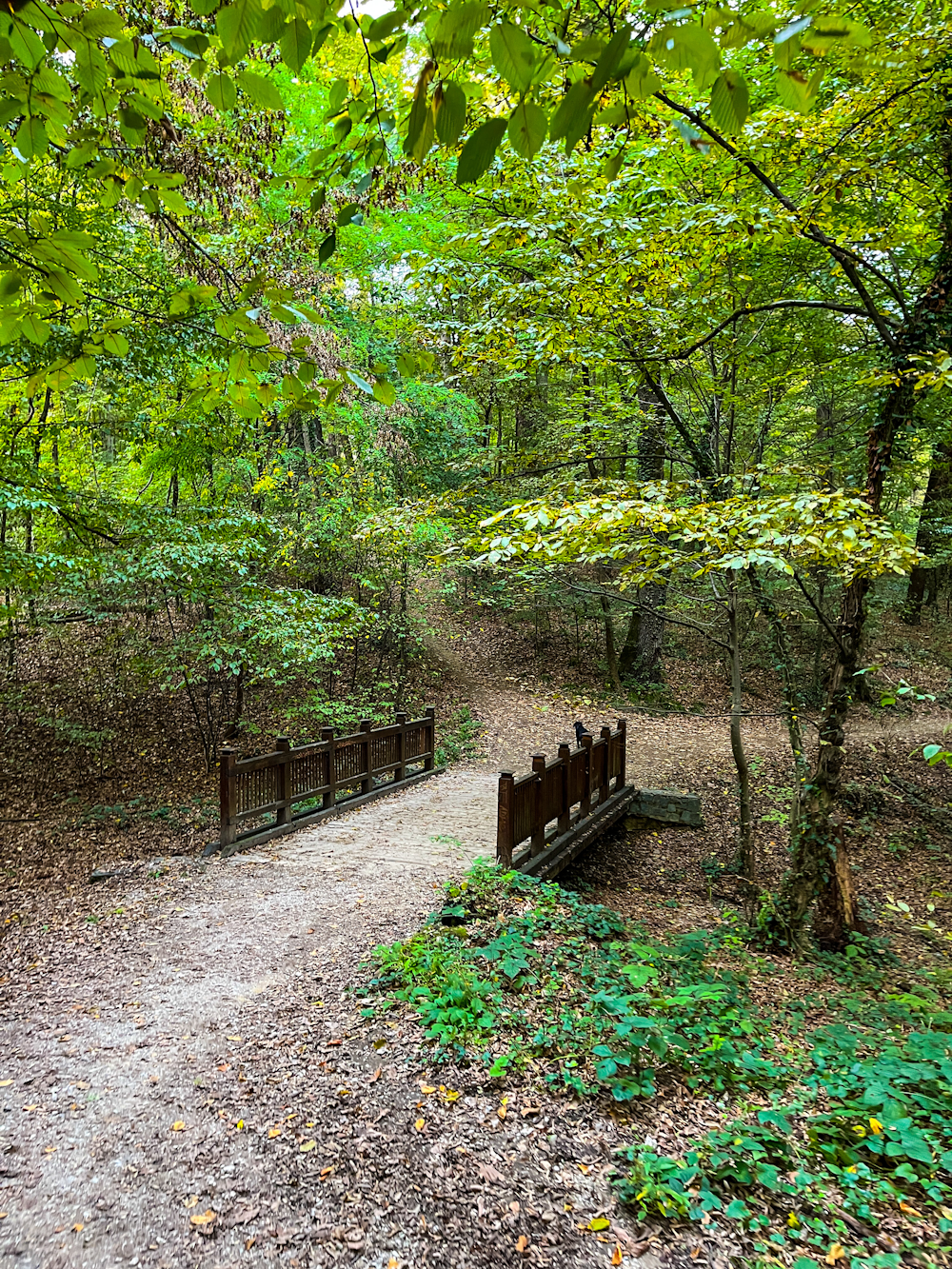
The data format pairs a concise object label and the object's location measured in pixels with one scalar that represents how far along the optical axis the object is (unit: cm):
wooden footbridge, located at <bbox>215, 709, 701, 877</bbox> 638
